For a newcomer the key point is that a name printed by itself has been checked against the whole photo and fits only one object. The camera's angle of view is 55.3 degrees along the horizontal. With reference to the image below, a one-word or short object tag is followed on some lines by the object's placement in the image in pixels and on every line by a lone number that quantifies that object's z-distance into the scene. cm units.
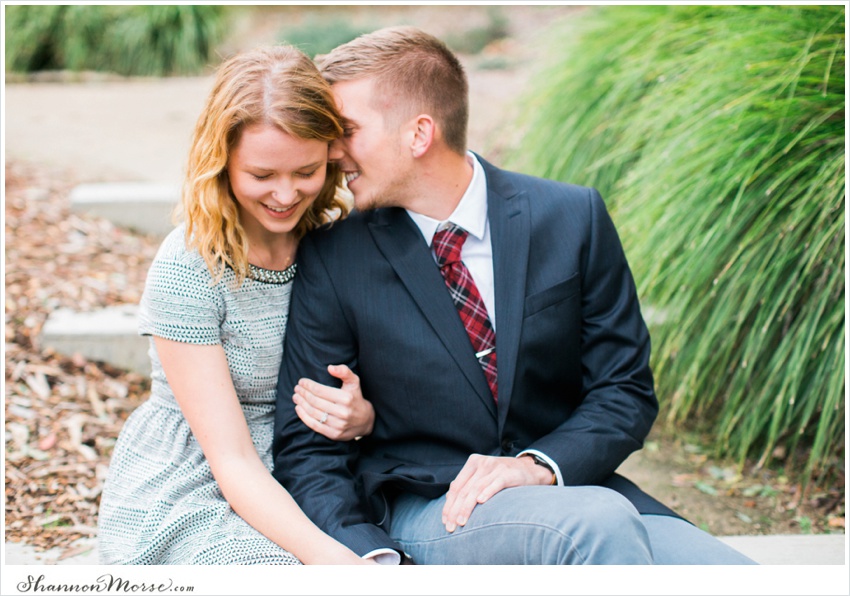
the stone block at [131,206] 423
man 210
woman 197
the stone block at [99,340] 335
